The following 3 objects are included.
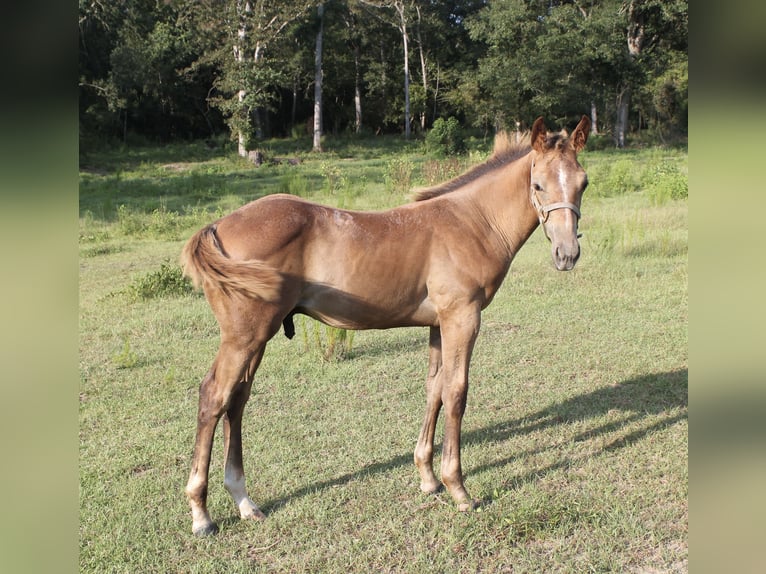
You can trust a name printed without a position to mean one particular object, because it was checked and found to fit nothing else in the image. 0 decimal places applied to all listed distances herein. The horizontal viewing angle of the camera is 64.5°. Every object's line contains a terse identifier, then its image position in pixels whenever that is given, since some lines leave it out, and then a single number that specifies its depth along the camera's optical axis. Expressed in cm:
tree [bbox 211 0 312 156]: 2581
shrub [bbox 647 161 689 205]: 1337
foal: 342
